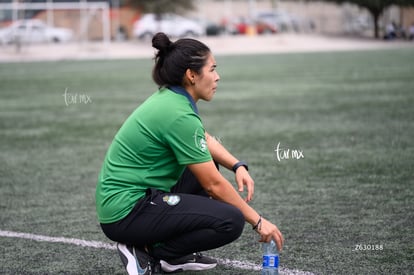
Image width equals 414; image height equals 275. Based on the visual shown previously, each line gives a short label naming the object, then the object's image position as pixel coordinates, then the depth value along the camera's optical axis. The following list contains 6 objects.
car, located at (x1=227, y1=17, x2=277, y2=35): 55.19
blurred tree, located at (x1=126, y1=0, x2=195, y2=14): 51.19
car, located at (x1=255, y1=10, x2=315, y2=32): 56.38
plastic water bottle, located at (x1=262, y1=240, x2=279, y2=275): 4.22
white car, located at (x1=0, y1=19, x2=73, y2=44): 44.42
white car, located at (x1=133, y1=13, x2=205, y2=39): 52.56
